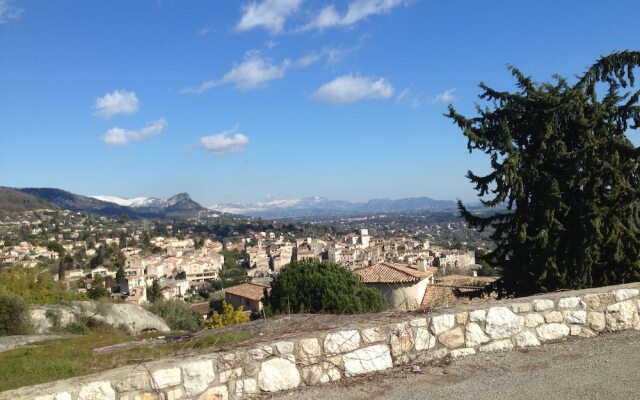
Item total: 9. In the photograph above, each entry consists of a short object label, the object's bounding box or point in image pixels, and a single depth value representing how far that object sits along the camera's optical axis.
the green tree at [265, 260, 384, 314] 15.78
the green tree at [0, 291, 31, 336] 20.64
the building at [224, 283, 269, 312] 40.68
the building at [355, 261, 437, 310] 26.84
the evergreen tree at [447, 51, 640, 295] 9.44
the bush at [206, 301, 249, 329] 21.42
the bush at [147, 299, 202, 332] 30.83
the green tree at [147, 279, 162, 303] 46.78
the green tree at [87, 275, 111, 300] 33.56
